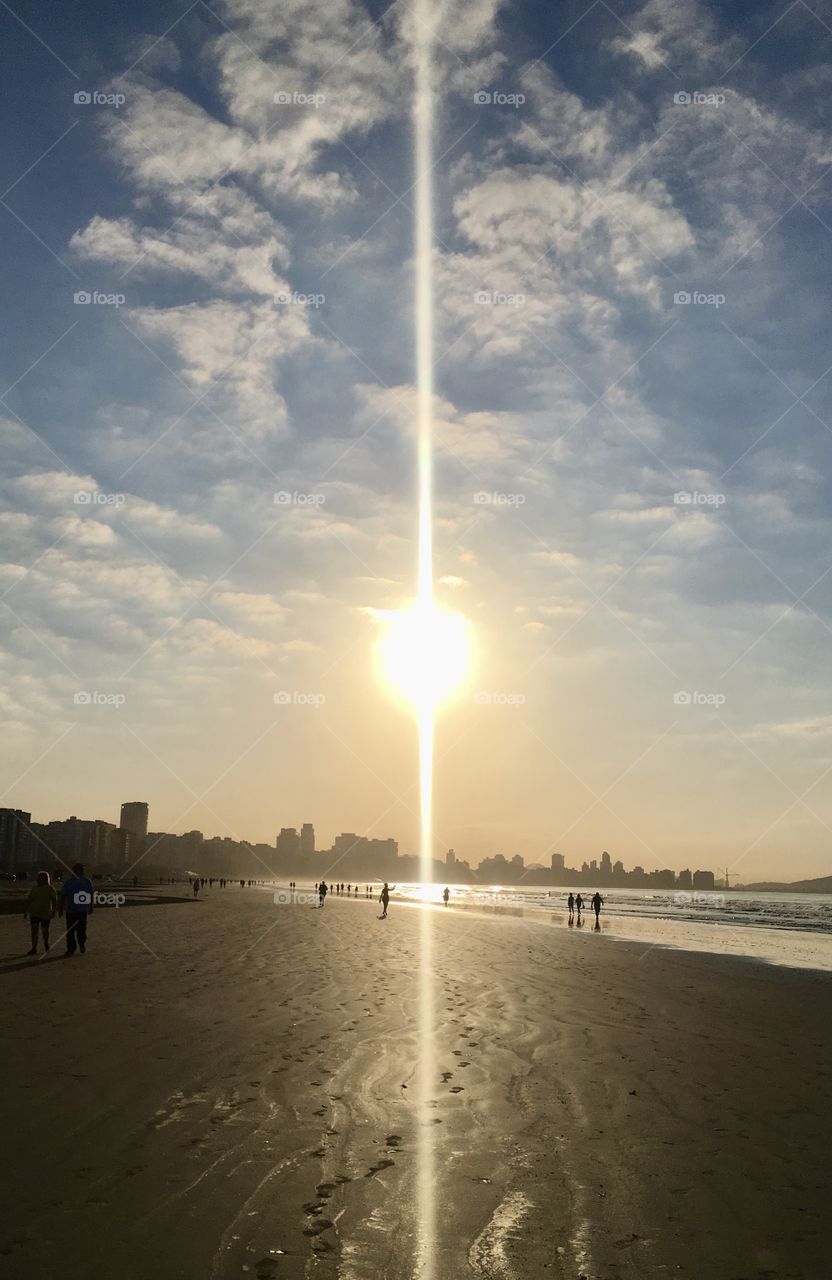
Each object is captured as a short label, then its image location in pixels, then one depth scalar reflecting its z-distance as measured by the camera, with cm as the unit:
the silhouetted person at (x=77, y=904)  2078
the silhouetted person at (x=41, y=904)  2056
